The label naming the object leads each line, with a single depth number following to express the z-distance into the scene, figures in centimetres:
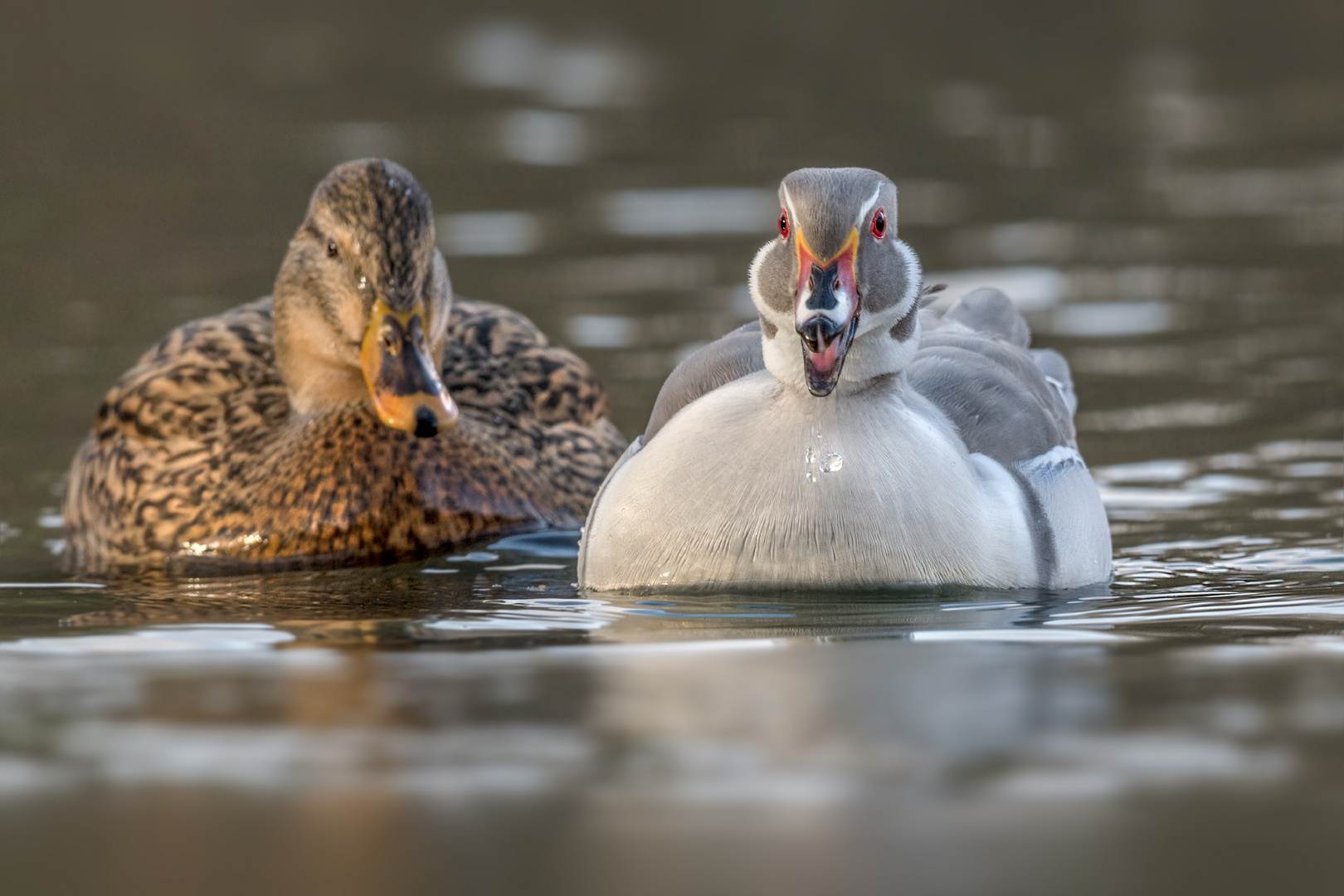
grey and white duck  1370
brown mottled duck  1722
